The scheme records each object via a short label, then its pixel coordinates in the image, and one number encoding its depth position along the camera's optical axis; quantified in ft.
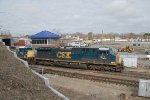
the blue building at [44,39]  152.76
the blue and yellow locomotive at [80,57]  88.12
